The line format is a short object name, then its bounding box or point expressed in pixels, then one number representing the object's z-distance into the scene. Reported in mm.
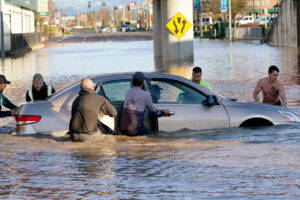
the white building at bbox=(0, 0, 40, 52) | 50531
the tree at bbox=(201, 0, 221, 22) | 100750
